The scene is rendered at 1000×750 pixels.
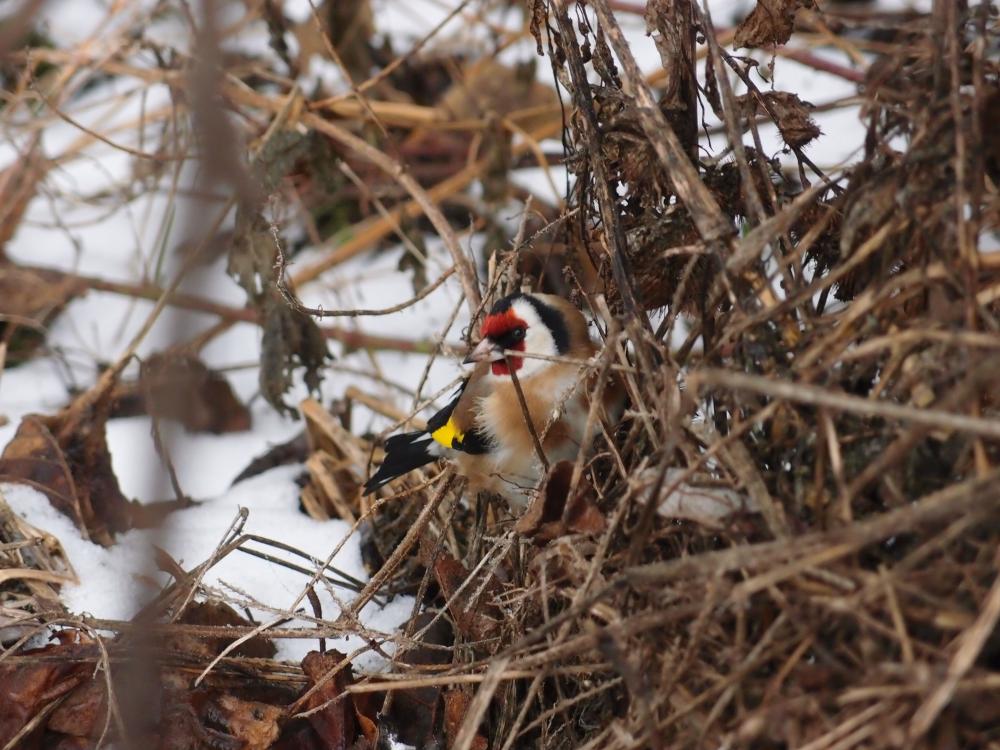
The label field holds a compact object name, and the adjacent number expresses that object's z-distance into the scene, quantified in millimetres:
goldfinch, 5609
